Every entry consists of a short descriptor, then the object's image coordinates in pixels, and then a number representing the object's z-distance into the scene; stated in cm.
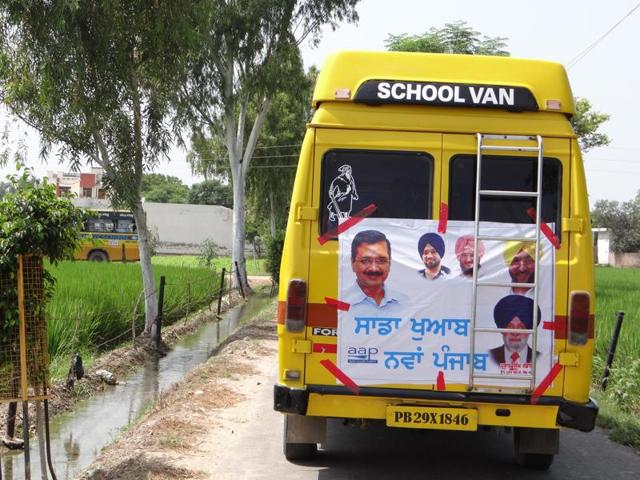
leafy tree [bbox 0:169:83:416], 637
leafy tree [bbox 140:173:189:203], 11250
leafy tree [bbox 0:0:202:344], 1200
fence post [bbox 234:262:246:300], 3162
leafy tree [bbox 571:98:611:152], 3191
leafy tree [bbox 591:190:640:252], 8288
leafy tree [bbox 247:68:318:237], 4519
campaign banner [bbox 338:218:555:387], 625
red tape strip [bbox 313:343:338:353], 633
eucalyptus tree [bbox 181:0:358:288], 2697
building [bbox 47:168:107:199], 8488
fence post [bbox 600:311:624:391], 1116
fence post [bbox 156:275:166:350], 1641
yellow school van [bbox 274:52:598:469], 626
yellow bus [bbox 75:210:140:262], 4548
